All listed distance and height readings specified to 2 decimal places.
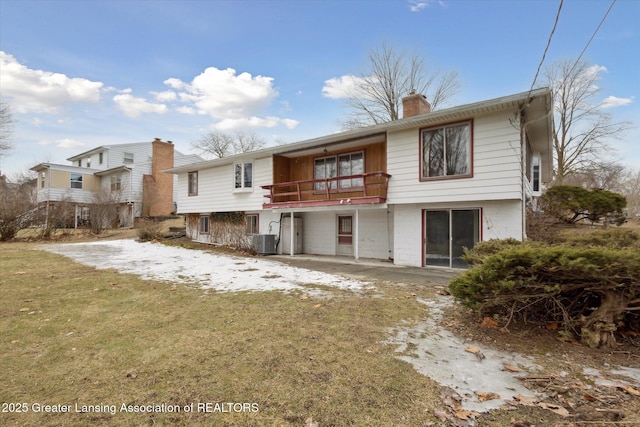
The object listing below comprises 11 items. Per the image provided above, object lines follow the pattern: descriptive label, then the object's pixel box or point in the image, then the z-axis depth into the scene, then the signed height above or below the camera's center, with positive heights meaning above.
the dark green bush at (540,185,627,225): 12.05 +0.71
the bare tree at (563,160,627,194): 26.12 +4.15
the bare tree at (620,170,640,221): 33.91 +3.66
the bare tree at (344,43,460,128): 27.52 +12.50
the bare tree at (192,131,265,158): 44.78 +11.18
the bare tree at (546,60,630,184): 25.92 +8.57
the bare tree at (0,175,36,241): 17.89 +0.38
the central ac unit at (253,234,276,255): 14.69 -1.16
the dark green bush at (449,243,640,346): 3.20 -0.76
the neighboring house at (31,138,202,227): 28.98 +3.72
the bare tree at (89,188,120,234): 22.31 +0.65
